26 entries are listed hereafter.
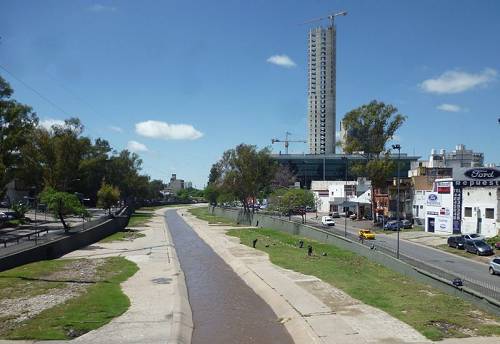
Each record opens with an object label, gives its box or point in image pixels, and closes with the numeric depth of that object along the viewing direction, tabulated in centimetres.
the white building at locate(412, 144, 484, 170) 11048
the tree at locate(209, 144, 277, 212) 11388
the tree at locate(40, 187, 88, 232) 6128
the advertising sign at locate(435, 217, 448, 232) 7012
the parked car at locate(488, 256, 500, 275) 4062
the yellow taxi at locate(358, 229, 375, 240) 6704
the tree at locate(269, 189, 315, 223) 9921
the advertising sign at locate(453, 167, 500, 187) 6506
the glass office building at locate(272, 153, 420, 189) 19238
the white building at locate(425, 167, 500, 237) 6044
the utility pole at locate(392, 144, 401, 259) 5464
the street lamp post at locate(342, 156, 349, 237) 11881
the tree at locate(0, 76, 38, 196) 5888
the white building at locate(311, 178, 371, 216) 10481
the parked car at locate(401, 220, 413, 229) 8000
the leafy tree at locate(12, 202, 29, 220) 7194
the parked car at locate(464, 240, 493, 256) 5175
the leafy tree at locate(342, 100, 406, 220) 8509
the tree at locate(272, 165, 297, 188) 15306
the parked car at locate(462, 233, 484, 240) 5576
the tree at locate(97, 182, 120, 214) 10238
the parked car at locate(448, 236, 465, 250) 5619
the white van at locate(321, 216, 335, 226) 8749
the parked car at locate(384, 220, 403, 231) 7891
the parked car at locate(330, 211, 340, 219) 11054
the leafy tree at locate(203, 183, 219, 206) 16968
